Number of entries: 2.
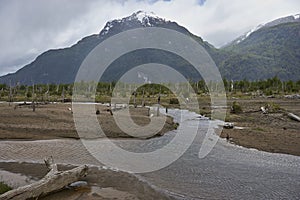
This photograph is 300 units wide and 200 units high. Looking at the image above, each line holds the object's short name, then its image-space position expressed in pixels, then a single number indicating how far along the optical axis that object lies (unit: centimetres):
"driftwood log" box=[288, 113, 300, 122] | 4231
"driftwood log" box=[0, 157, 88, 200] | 972
